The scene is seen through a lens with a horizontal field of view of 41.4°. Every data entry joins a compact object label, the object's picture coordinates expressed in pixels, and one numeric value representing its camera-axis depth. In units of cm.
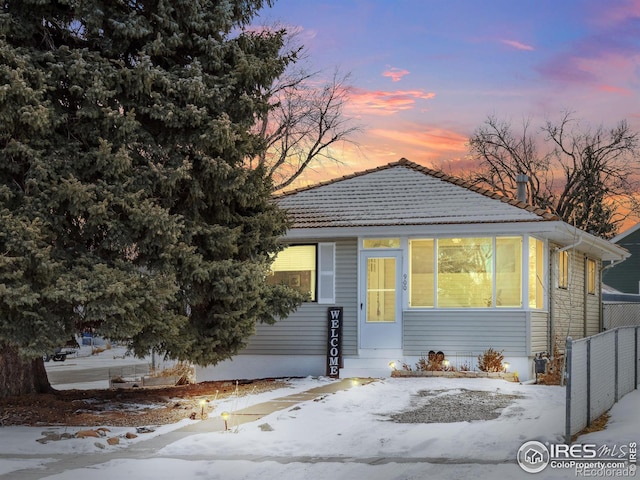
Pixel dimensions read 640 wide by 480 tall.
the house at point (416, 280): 1745
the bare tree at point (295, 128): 3400
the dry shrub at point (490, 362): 1689
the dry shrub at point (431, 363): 1717
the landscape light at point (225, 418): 1089
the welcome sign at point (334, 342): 1817
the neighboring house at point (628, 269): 3691
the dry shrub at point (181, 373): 1977
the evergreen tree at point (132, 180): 1173
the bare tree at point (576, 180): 4278
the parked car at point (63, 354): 3496
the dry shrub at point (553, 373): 1603
